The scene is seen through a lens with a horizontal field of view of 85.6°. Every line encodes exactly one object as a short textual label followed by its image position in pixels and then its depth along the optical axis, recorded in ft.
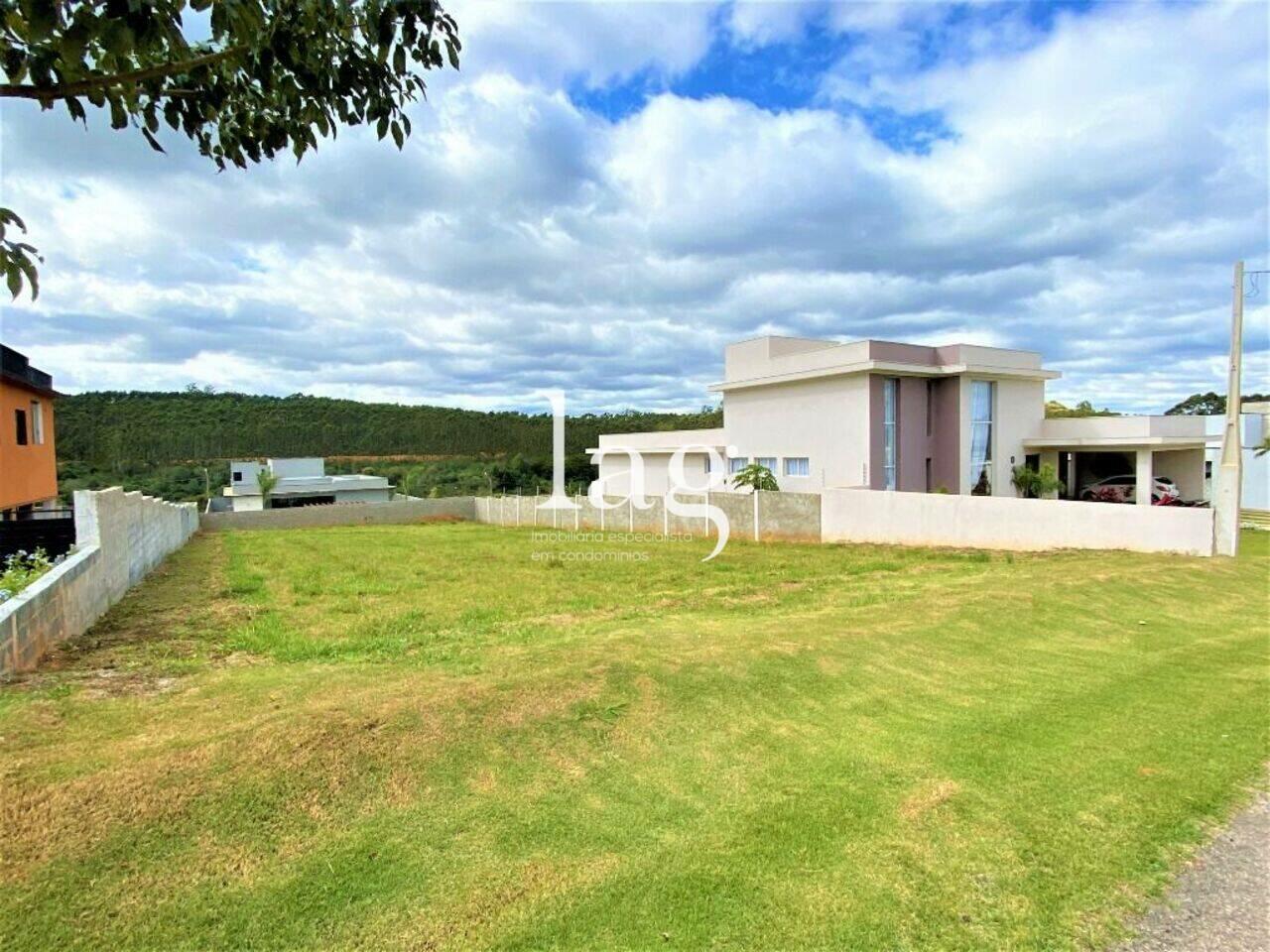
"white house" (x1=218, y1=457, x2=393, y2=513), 160.56
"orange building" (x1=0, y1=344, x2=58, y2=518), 47.39
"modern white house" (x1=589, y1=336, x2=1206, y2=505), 73.92
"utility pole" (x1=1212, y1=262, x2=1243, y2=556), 38.39
